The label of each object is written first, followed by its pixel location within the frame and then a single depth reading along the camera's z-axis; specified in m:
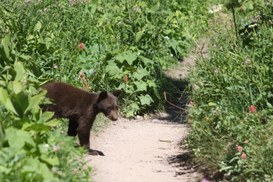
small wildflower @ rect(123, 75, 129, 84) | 25.18
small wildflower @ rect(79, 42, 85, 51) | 25.55
